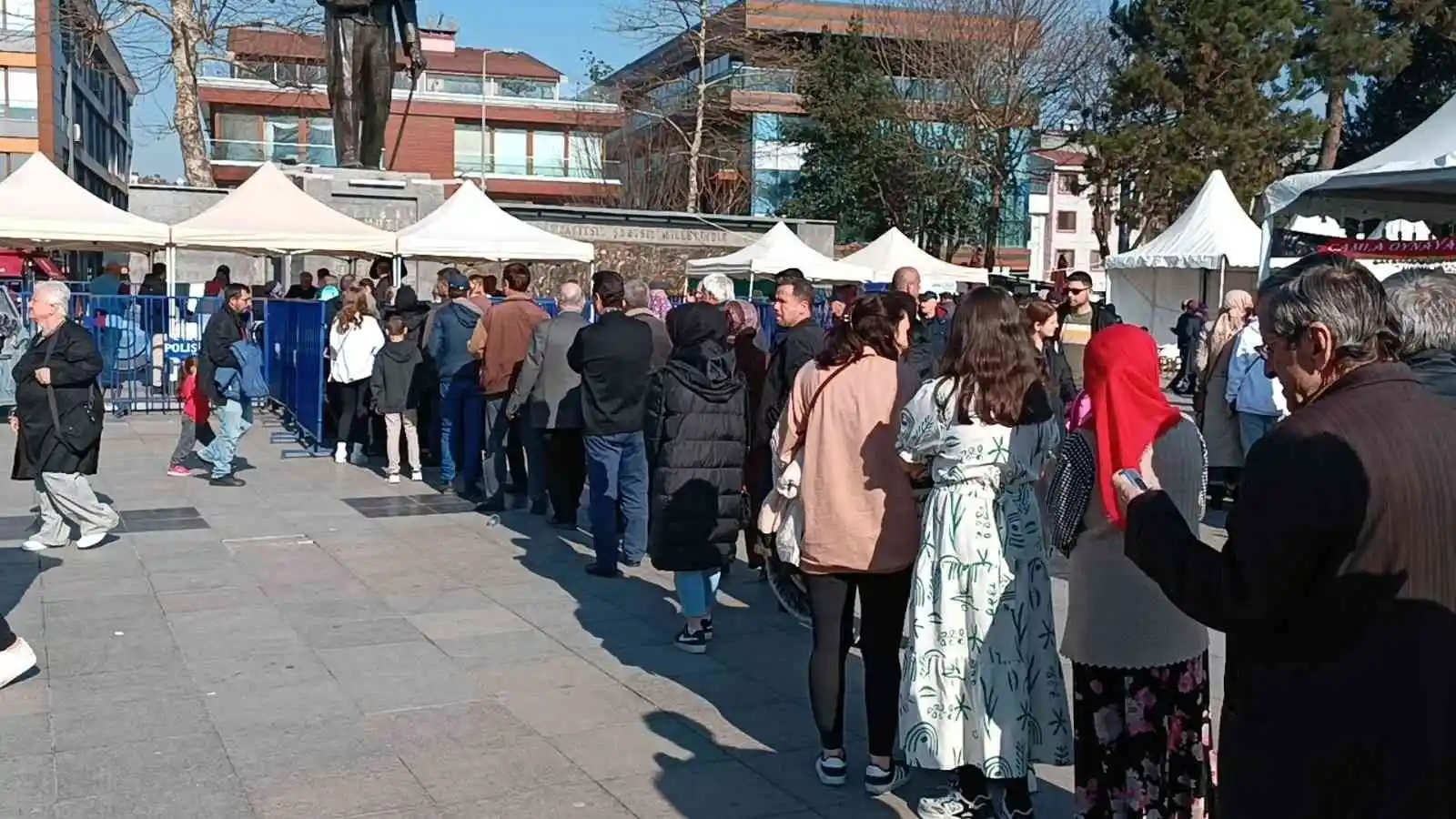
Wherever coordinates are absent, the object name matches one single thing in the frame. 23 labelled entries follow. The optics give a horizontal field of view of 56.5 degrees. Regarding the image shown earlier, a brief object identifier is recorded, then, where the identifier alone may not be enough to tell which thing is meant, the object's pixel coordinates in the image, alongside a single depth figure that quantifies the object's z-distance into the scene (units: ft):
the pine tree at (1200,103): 102.99
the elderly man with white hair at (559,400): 30.01
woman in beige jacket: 15.16
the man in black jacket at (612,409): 25.99
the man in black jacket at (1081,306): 25.57
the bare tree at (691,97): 114.31
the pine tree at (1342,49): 98.99
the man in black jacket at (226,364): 34.78
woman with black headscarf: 20.54
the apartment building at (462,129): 161.79
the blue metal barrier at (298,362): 42.80
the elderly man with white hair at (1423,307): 10.71
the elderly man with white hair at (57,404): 25.86
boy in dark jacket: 36.83
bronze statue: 62.54
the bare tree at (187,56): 78.64
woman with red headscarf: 12.72
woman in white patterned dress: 13.91
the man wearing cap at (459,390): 35.32
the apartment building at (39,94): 171.94
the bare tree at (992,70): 118.52
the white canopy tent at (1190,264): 77.61
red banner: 31.35
